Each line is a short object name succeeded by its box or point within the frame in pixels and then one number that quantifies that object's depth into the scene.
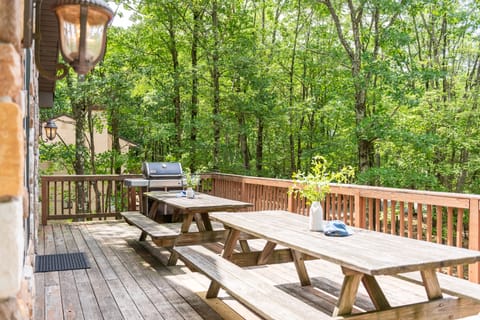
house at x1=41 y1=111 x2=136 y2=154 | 16.69
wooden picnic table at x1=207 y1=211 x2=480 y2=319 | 2.28
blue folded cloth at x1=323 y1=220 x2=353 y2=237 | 3.04
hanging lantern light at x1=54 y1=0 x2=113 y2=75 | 1.81
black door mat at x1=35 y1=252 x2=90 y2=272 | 4.80
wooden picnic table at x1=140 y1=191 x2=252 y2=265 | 4.86
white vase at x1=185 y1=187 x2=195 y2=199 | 5.72
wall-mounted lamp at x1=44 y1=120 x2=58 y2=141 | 9.84
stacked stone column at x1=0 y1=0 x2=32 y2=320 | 1.13
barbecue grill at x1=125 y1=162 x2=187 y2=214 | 6.82
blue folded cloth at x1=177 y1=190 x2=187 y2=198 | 5.96
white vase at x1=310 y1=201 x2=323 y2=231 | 3.23
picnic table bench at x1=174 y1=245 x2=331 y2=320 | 2.37
